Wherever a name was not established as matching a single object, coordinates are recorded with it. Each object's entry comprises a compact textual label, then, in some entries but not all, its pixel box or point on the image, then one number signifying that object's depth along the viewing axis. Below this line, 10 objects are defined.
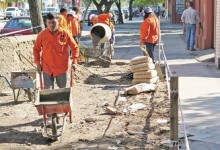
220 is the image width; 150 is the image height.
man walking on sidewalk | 21.00
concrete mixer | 16.11
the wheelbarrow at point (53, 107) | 7.66
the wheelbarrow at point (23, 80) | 10.53
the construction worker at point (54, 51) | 8.69
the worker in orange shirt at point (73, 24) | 16.61
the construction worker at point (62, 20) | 13.99
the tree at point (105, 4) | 42.86
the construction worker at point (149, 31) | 13.91
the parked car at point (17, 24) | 20.31
